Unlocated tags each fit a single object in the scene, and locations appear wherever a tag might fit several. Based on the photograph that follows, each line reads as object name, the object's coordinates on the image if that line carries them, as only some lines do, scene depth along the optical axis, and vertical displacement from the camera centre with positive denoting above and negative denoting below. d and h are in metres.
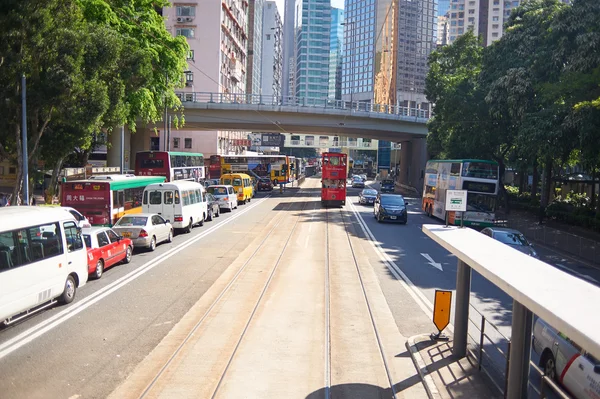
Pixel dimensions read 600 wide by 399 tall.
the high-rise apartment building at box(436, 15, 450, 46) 162.62 +37.12
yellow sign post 11.19 -2.69
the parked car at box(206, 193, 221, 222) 34.38 -2.92
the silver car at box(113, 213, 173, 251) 21.45 -2.68
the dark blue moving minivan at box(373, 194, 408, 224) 34.94 -2.76
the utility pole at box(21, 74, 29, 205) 20.23 +0.30
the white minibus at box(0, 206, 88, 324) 11.11 -2.21
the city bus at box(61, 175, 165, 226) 24.81 -1.92
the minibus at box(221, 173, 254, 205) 46.59 -2.03
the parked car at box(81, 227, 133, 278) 16.66 -2.80
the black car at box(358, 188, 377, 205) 49.31 -2.92
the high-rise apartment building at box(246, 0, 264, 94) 109.25 +21.54
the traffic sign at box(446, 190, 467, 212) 17.78 -1.05
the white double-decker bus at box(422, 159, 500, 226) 32.62 -1.22
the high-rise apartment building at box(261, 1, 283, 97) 144.00 +26.36
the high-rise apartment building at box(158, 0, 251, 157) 68.31 +11.95
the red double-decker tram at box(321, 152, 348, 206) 42.91 -1.40
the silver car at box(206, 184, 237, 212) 39.41 -2.47
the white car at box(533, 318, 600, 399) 7.86 -2.77
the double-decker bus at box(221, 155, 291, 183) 64.12 -0.93
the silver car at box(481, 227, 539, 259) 20.55 -2.47
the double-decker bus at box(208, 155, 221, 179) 63.81 -1.18
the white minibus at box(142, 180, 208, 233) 26.94 -2.11
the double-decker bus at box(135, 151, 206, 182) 41.47 -0.71
